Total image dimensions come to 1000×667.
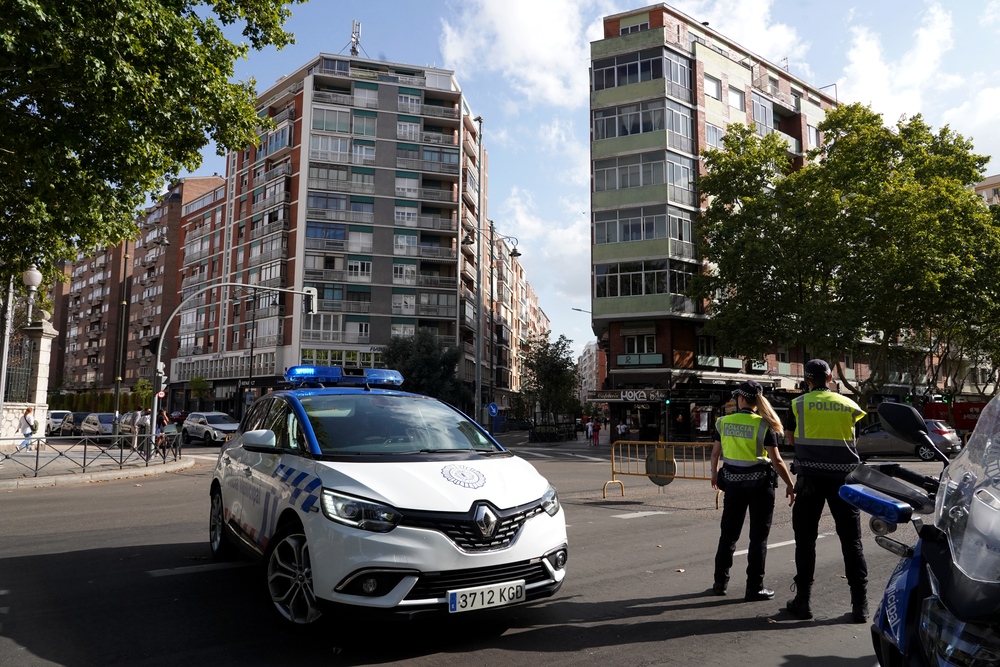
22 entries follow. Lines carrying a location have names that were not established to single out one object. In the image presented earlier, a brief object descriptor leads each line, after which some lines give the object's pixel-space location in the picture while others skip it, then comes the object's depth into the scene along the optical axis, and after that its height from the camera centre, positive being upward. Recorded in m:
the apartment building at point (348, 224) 54.03 +13.61
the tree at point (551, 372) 53.09 +1.82
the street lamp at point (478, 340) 37.85 +3.16
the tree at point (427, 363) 46.38 +2.16
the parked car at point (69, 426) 39.10 -1.71
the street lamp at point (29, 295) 15.98 +2.55
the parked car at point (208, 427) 33.25 -1.52
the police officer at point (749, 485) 5.39 -0.70
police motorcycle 1.80 -0.44
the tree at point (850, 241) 30.72 +7.05
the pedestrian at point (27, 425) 22.47 -0.96
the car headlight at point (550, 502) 4.45 -0.68
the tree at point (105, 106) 9.90 +4.69
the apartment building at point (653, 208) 37.72 +10.23
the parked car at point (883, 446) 23.89 -1.70
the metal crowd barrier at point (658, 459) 13.10 -1.26
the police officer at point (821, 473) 4.90 -0.56
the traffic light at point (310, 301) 23.58 +3.23
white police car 3.83 -0.69
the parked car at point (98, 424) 35.07 -1.48
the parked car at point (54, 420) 39.38 -1.46
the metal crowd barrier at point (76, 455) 15.32 -1.44
